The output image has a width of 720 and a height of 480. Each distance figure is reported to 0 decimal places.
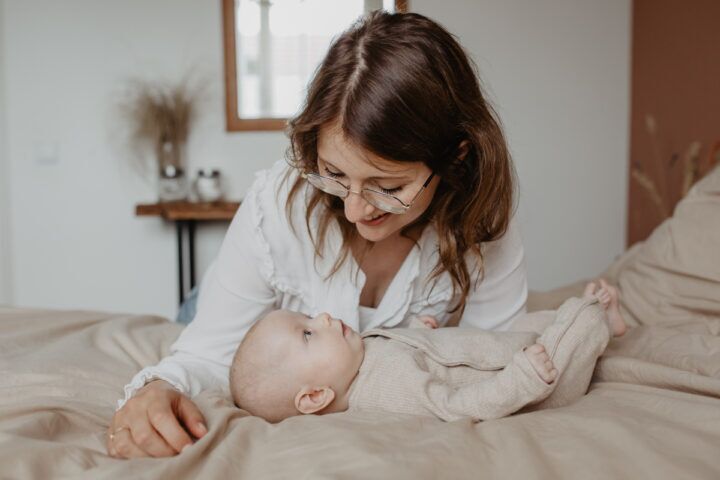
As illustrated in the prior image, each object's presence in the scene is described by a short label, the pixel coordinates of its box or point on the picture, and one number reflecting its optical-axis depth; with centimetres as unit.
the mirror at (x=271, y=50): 439
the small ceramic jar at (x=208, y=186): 419
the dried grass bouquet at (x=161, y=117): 429
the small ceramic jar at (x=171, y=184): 418
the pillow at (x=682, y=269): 173
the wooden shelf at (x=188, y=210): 402
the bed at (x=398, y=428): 94
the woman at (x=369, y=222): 126
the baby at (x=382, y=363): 129
